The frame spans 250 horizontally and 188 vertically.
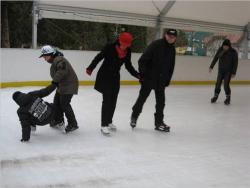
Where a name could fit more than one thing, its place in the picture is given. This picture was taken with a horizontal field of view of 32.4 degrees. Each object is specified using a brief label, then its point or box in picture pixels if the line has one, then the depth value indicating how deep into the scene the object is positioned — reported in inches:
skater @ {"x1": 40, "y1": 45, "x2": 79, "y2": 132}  190.2
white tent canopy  444.8
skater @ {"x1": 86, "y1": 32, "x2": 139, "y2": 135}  197.8
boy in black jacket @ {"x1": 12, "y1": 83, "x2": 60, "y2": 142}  181.5
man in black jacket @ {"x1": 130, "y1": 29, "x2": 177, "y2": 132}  205.6
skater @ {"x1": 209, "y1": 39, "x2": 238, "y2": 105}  330.6
